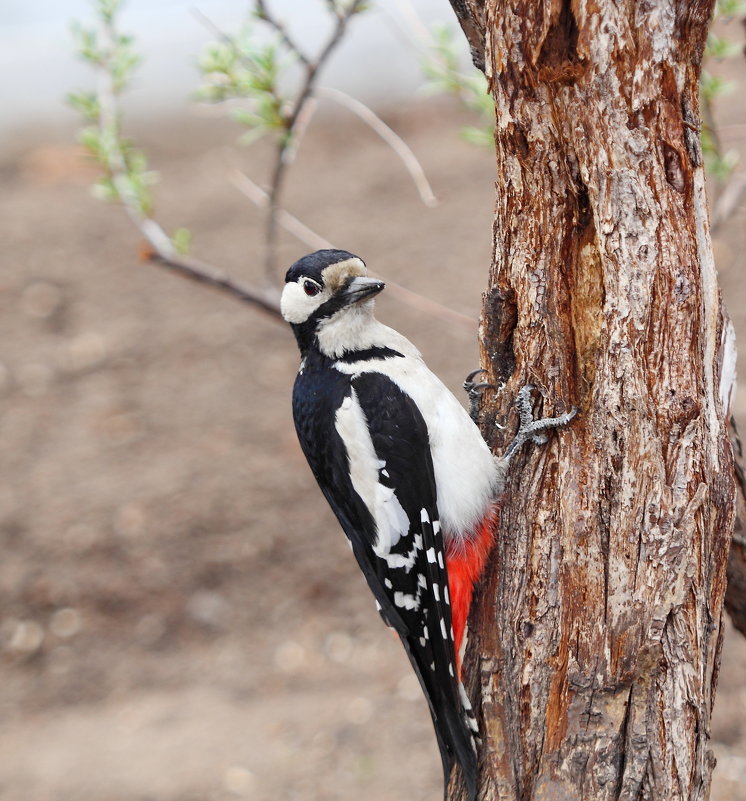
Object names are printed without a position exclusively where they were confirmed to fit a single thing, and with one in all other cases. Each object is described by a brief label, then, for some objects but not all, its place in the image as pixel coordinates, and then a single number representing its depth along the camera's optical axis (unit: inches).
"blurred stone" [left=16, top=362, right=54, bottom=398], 470.3
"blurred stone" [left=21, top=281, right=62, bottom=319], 517.5
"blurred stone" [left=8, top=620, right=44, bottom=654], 355.9
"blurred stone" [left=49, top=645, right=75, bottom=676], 350.6
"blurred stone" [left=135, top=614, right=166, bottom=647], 359.0
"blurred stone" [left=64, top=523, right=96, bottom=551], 384.8
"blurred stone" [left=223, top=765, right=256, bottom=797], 295.7
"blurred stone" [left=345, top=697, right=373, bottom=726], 321.1
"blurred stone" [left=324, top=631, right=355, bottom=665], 352.8
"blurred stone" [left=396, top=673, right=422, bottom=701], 328.5
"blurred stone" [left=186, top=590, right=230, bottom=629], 365.7
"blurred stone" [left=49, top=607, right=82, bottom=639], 361.1
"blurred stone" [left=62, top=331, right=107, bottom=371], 483.8
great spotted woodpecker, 184.9
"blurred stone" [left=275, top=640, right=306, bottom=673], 352.2
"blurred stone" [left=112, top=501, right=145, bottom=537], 389.3
